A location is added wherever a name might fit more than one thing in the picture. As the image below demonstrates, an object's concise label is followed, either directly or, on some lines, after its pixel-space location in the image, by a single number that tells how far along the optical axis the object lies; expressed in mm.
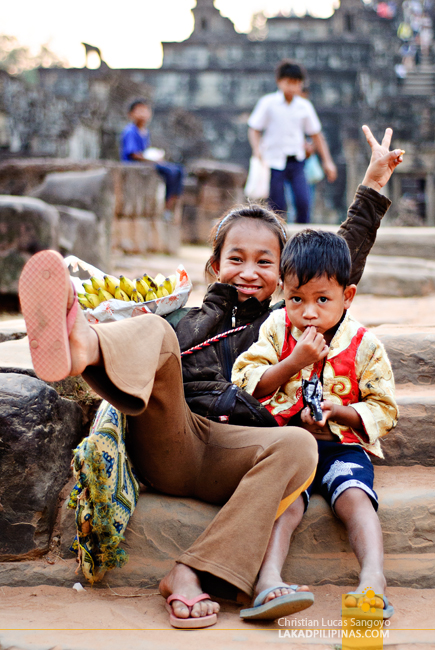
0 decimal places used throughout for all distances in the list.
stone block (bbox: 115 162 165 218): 7262
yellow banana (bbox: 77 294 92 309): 2156
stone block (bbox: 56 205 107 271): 5691
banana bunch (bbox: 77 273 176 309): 2172
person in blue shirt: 7457
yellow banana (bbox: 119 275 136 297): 2243
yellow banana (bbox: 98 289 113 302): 2184
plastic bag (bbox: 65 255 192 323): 2113
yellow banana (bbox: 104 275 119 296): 2225
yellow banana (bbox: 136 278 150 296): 2277
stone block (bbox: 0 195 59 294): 5039
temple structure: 17484
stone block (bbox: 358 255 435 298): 5219
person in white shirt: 5738
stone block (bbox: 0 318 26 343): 2969
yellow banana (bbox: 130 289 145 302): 2260
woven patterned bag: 1752
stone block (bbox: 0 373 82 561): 1965
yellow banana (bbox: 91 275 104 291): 2209
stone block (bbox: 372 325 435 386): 2602
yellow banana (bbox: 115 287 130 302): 2219
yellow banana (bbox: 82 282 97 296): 2201
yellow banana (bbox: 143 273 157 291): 2305
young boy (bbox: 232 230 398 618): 1846
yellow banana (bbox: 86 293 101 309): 2160
